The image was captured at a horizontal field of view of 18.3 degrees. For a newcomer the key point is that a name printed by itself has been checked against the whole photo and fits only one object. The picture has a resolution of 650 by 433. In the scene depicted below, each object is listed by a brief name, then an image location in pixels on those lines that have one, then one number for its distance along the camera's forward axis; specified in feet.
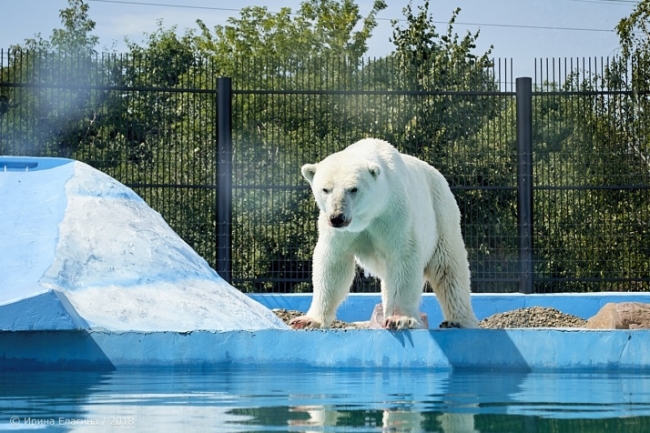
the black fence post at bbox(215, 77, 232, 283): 67.41
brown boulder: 47.15
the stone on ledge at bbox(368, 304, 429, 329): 47.55
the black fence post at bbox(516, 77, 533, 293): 68.93
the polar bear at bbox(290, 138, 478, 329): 37.17
